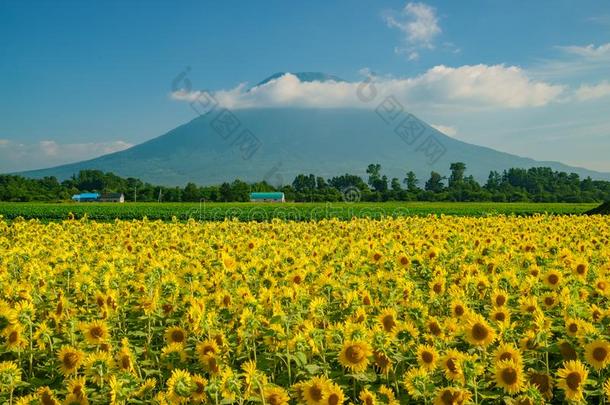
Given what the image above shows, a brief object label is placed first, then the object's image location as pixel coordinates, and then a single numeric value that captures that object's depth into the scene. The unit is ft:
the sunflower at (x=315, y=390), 12.34
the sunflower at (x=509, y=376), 13.12
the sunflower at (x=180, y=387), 12.34
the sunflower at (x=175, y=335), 15.97
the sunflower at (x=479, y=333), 14.51
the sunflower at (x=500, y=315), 15.98
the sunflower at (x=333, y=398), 12.17
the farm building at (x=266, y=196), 477.16
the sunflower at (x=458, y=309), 16.60
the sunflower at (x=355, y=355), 13.85
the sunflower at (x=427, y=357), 13.94
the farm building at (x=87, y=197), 480.64
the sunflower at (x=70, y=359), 14.61
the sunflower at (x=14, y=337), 16.55
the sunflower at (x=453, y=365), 12.99
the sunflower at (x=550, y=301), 19.40
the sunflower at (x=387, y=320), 16.06
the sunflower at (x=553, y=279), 21.36
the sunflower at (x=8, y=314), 16.44
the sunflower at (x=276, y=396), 12.60
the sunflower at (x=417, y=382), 12.96
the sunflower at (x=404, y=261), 26.43
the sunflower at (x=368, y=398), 12.37
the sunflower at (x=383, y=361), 14.14
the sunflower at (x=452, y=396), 12.10
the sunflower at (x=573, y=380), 12.76
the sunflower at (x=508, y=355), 13.50
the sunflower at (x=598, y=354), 13.83
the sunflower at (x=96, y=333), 15.66
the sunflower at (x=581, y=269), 22.85
